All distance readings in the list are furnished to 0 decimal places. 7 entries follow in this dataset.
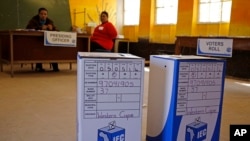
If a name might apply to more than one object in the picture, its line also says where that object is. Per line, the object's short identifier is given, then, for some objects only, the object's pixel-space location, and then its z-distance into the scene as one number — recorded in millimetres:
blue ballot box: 1212
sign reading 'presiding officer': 4113
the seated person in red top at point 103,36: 4617
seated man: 4520
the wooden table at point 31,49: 4047
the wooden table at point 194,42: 3205
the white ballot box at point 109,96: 1107
